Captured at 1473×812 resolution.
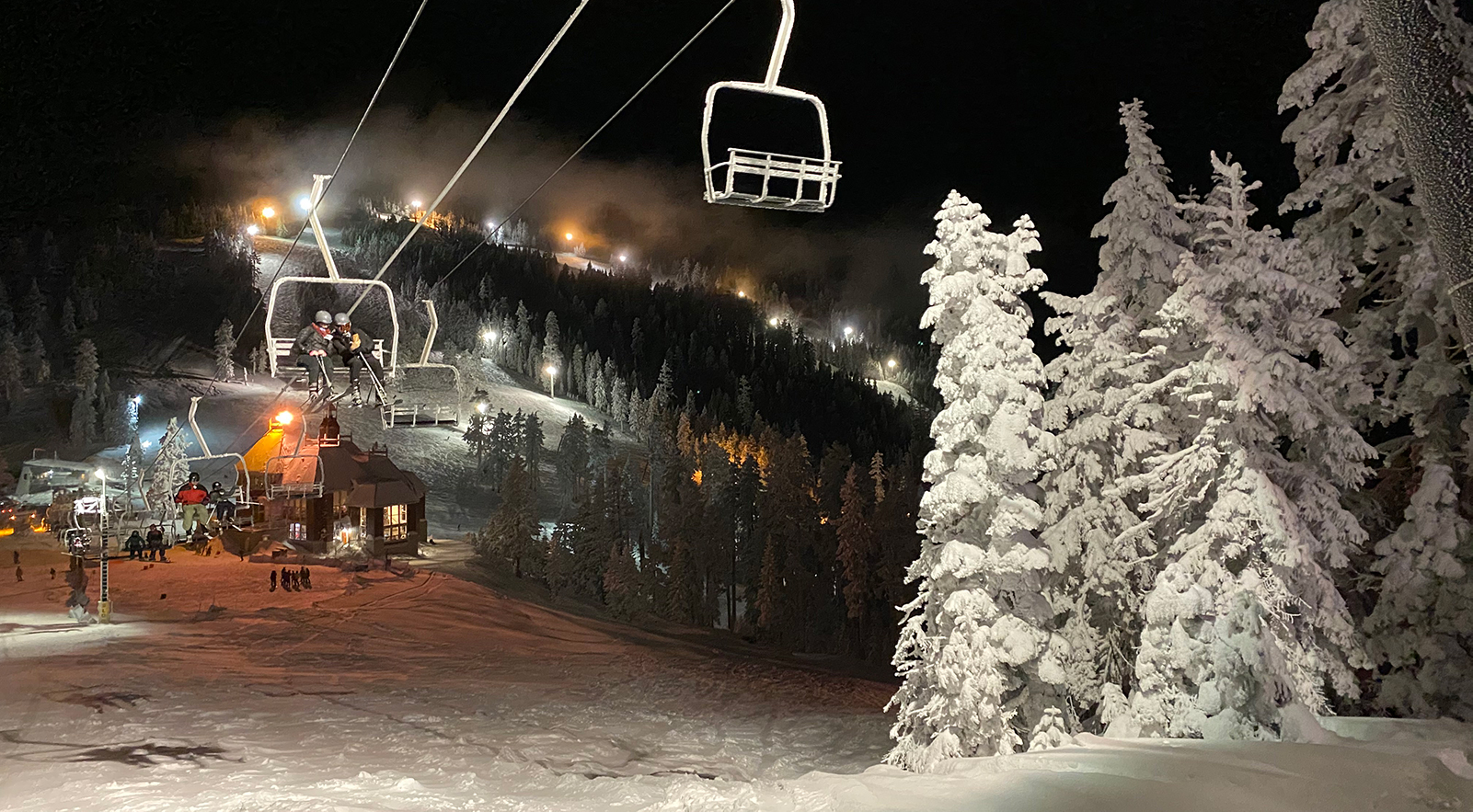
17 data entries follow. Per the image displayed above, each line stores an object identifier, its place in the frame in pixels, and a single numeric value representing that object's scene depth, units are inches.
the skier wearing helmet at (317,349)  547.5
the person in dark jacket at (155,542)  1628.4
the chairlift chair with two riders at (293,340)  389.1
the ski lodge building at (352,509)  2277.3
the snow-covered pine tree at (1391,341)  525.7
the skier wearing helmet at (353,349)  570.9
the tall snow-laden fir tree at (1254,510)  547.5
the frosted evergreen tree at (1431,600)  519.8
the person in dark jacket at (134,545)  1632.4
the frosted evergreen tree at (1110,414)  699.4
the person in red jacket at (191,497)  921.5
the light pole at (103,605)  1209.4
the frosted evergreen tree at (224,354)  4375.0
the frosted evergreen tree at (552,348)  6318.9
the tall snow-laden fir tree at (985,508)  629.6
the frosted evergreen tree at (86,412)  3631.9
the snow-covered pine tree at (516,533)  2711.6
